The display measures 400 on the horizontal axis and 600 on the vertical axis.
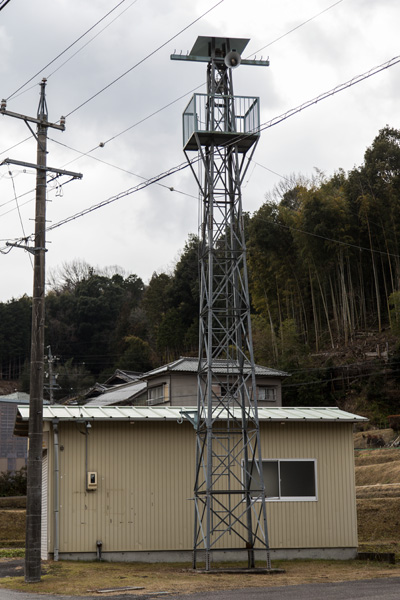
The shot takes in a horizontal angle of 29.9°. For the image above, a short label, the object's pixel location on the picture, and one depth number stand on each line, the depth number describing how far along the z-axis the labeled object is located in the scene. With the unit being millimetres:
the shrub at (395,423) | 35312
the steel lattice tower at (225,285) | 14312
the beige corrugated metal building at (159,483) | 14695
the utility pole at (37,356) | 11891
